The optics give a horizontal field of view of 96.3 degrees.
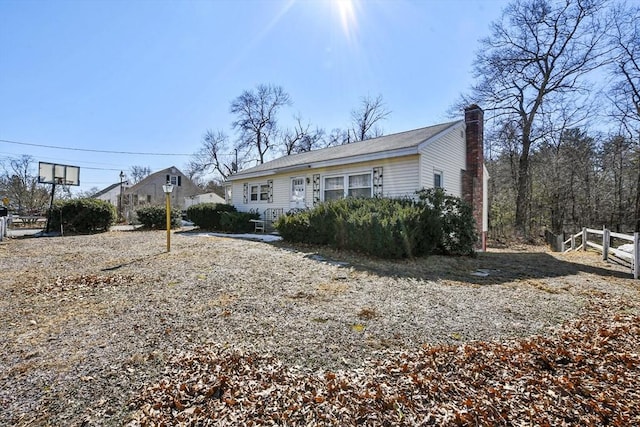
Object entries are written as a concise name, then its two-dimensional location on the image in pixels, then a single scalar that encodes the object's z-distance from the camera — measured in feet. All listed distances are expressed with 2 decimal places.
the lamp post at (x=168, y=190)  25.96
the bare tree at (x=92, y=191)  142.34
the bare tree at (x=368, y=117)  97.19
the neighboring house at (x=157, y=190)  105.29
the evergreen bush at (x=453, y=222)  25.57
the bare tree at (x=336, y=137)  103.30
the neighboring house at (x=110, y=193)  130.23
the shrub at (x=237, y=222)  44.42
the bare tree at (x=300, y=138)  106.63
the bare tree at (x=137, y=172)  154.36
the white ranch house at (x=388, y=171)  31.30
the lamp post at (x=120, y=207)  66.53
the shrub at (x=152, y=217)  46.83
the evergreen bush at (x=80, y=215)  39.70
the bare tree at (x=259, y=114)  103.35
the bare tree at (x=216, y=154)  115.85
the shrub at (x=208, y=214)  48.57
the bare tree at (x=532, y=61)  51.11
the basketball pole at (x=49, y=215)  39.68
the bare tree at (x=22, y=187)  79.82
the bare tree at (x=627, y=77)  48.73
